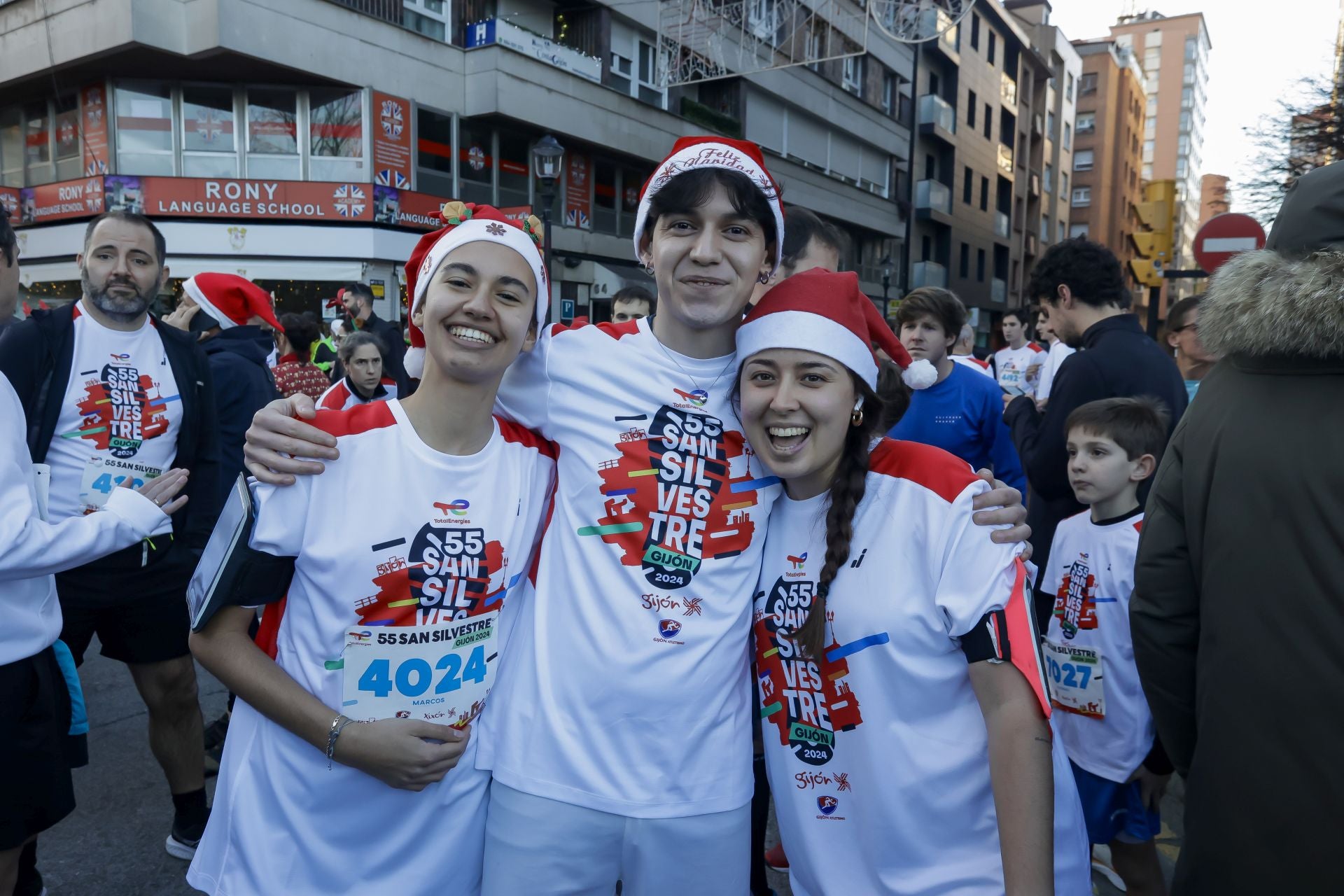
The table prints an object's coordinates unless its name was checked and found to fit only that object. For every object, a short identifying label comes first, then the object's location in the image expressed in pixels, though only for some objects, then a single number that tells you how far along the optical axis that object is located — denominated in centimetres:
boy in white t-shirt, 293
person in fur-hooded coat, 156
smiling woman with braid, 175
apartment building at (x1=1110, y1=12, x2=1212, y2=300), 8044
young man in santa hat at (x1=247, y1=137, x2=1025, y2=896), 194
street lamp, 1154
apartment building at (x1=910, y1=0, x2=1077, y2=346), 3766
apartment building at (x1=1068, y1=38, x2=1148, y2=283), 5903
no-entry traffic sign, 804
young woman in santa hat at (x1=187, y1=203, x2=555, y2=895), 192
